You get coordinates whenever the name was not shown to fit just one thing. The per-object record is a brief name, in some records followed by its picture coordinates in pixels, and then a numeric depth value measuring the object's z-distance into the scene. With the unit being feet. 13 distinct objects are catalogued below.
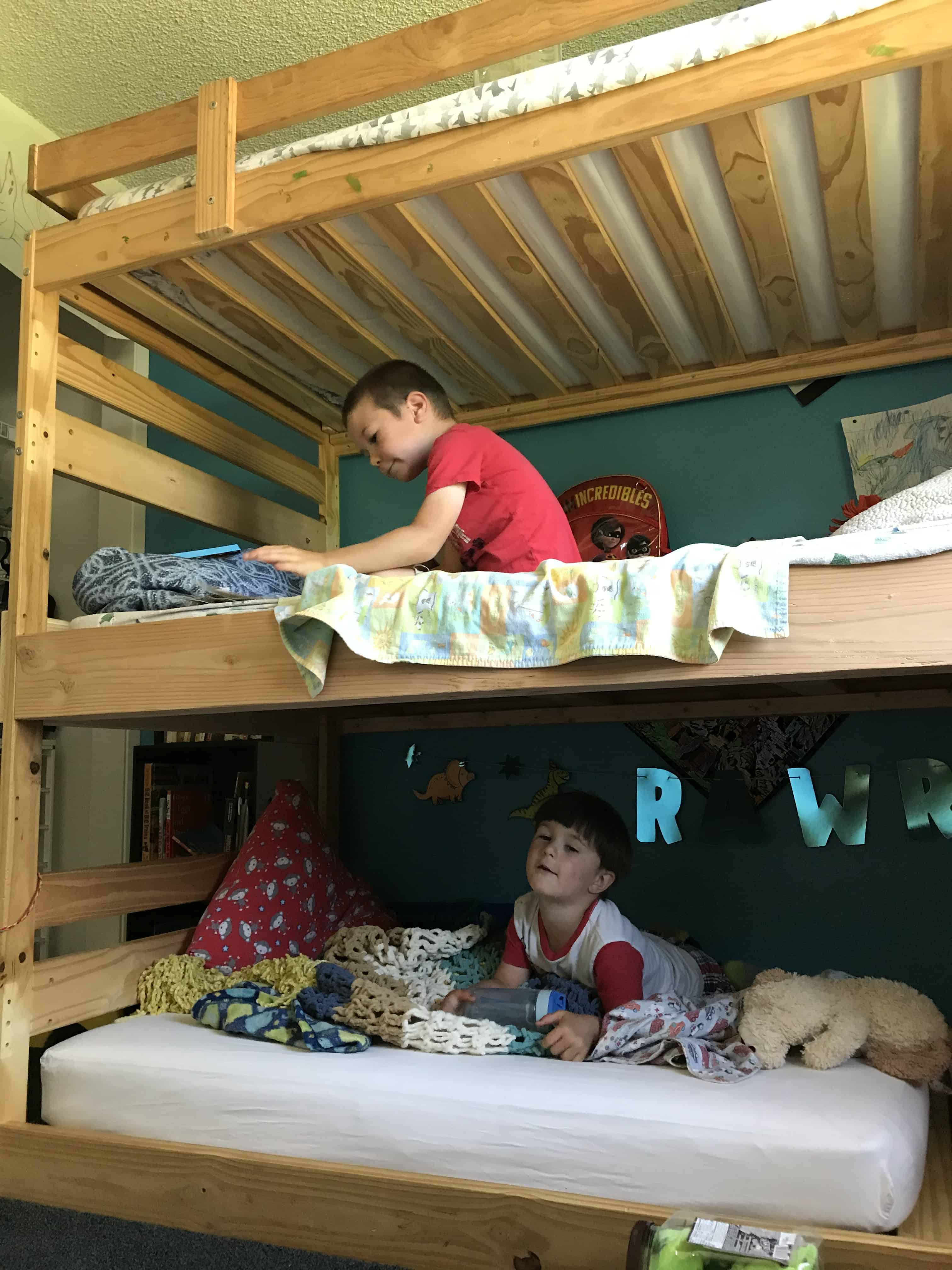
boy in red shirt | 4.80
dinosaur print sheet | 3.45
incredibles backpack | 6.68
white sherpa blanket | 3.74
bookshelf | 7.32
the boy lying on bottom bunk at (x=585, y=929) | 4.91
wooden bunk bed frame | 3.44
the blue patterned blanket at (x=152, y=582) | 4.98
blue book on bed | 5.47
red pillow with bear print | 5.71
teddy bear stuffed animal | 3.84
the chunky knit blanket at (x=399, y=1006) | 4.14
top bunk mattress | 3.62
